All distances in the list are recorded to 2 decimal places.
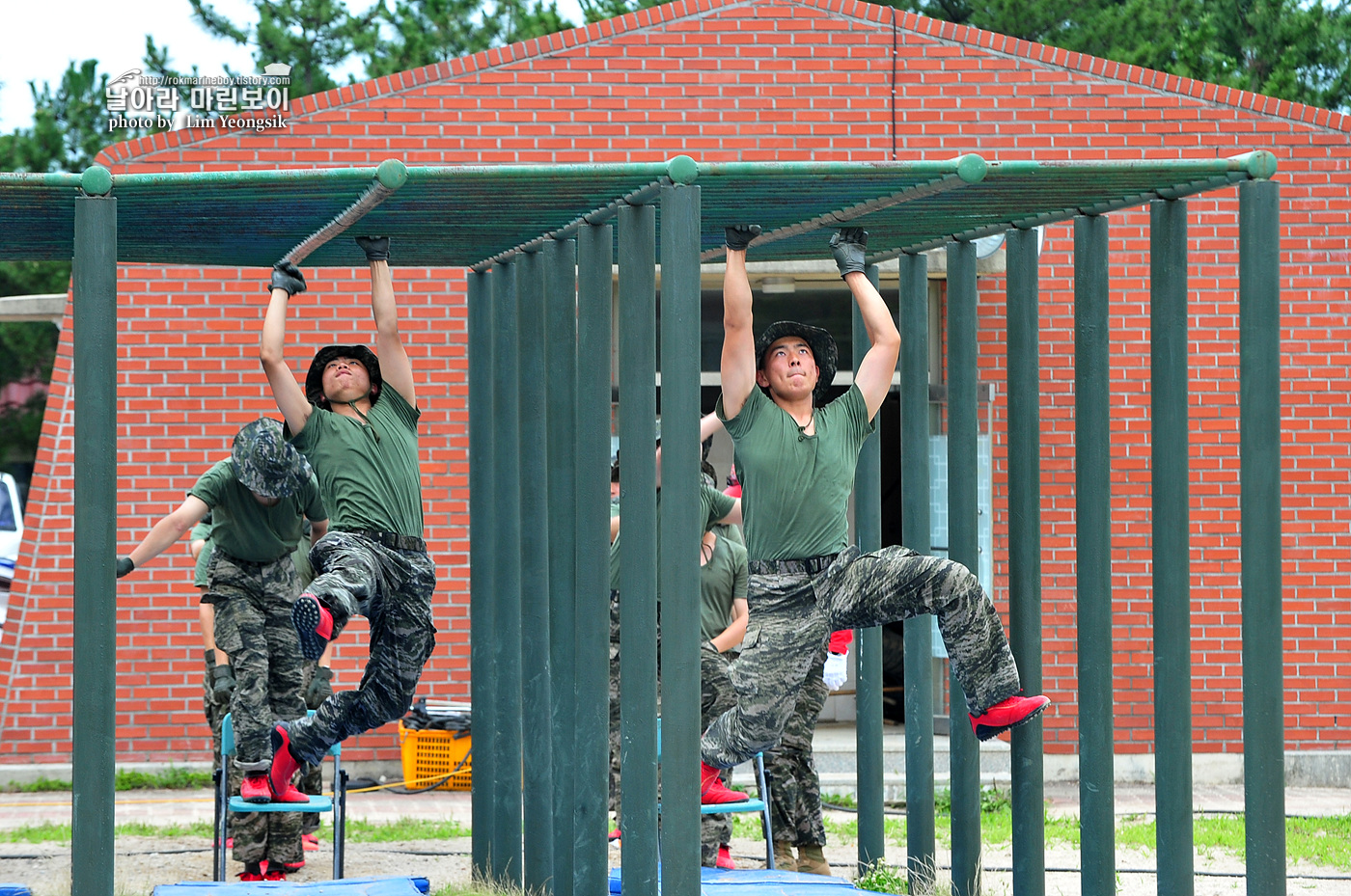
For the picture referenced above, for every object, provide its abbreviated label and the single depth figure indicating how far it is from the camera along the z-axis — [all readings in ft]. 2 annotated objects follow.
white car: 98.22
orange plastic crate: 66.80
